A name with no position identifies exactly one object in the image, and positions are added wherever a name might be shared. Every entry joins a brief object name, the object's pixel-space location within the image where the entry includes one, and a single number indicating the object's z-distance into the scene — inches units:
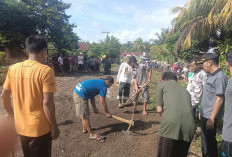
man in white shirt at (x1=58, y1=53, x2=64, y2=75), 489.1
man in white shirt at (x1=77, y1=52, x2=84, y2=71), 587.2
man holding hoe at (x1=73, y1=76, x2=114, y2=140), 141.3
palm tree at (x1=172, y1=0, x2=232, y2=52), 283.3
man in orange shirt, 70.1
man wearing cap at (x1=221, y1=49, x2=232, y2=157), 81.6
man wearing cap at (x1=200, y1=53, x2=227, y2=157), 96.6
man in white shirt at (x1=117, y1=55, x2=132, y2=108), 220.7
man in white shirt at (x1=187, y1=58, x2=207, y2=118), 141.9
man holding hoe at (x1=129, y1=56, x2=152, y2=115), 209.6
